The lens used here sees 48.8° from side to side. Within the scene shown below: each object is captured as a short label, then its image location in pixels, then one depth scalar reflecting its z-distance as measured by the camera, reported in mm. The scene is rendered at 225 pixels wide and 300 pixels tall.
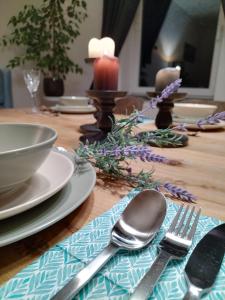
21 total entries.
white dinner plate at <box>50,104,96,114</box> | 1346
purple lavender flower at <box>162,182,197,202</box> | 379
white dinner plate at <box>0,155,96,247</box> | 236
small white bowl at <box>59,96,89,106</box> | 1434
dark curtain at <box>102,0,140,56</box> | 2555
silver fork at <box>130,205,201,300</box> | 203
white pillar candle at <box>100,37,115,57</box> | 788
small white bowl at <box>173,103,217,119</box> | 928
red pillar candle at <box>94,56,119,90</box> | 700
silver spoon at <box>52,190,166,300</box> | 201
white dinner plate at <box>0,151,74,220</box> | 255
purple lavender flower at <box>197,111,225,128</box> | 453
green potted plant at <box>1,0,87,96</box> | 2656
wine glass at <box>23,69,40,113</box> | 1543
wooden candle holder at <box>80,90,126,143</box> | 656
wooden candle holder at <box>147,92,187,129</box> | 746
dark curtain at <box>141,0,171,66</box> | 2672
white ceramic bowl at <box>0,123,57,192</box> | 260
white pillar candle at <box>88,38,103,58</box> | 859
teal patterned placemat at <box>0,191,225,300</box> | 202
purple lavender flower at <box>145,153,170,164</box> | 402
